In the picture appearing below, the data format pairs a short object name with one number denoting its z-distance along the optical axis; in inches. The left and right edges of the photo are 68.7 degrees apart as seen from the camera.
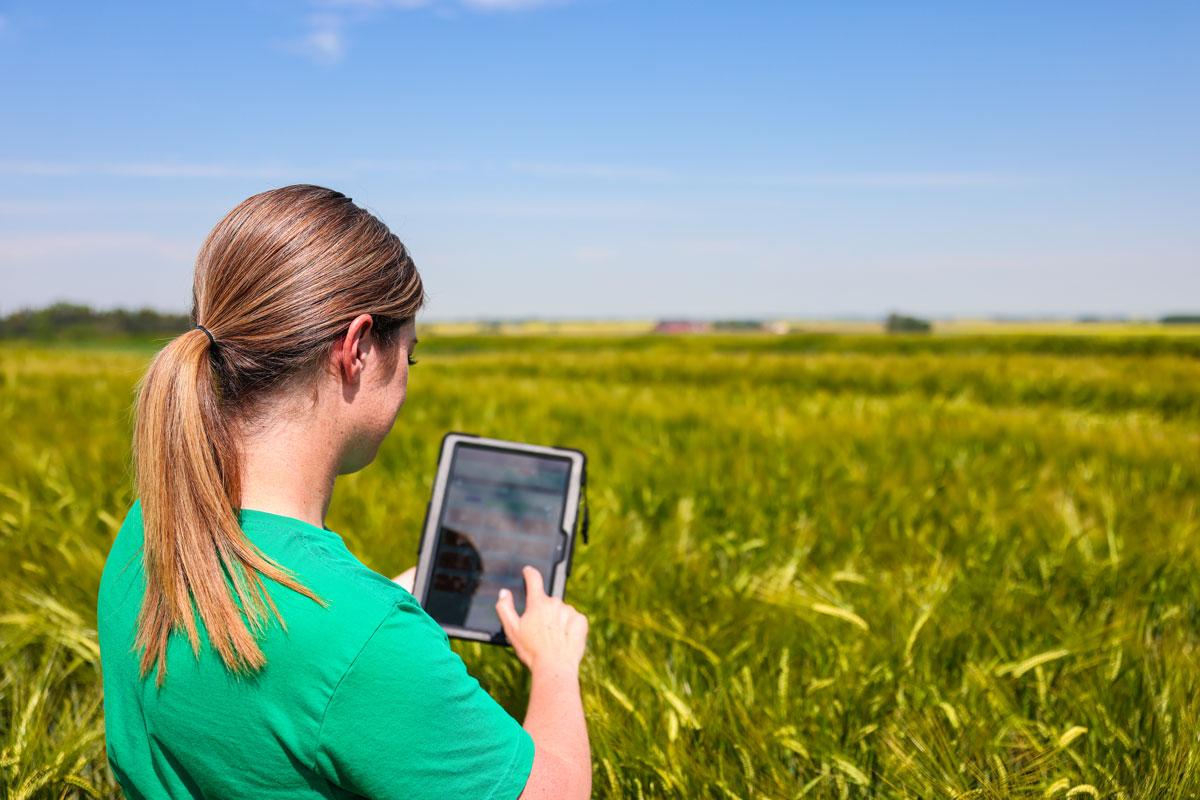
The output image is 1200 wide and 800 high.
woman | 38.8
